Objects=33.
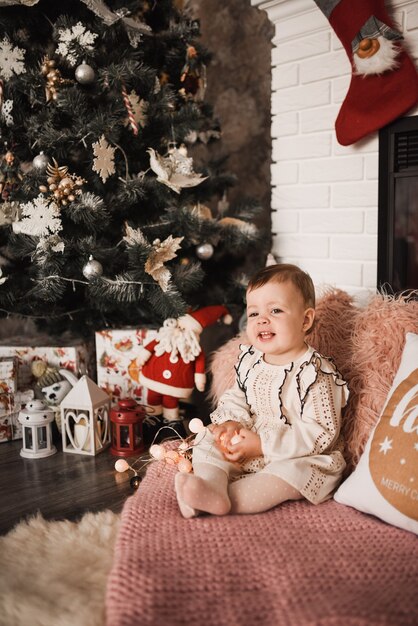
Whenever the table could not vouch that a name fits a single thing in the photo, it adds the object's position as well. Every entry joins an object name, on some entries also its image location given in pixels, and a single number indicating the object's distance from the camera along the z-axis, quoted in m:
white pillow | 1.40
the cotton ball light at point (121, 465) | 1.94
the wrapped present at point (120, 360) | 2.42
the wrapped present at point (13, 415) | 2.34
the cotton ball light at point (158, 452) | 1.87
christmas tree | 2.23
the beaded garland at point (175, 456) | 1.80
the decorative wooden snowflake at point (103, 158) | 2.20
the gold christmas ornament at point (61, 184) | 2.20
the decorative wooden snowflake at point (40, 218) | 2.20
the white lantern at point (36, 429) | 2.18
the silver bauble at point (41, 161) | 2.22
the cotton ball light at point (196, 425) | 1.93
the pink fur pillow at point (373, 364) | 1.75
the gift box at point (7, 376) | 2.32
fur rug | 1.29
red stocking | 2.14
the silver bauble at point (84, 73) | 2.21
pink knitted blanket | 1.11
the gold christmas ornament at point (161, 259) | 2.27
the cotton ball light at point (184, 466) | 1.77
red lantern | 2.21
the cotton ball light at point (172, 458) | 1.86
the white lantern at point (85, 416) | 2.20
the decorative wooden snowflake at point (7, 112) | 2.28
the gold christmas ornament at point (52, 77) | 2.21
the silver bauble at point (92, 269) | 2.26
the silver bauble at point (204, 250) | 2.52
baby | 1.57
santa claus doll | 2.30
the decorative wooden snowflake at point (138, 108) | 2.33
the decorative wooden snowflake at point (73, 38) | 2.19
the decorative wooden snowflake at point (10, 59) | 2.23
